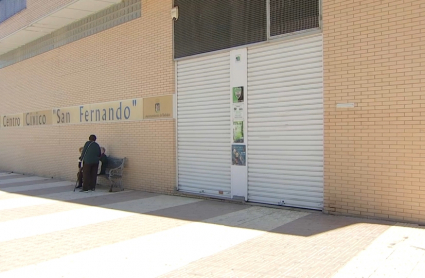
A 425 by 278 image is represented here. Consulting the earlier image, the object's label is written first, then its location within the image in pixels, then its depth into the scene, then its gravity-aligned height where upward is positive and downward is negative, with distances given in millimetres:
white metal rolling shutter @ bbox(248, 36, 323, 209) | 7734 +303
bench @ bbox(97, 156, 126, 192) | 11383 -972
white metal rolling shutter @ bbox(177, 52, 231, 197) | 9352 +328
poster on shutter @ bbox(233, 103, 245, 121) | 8898 +583
